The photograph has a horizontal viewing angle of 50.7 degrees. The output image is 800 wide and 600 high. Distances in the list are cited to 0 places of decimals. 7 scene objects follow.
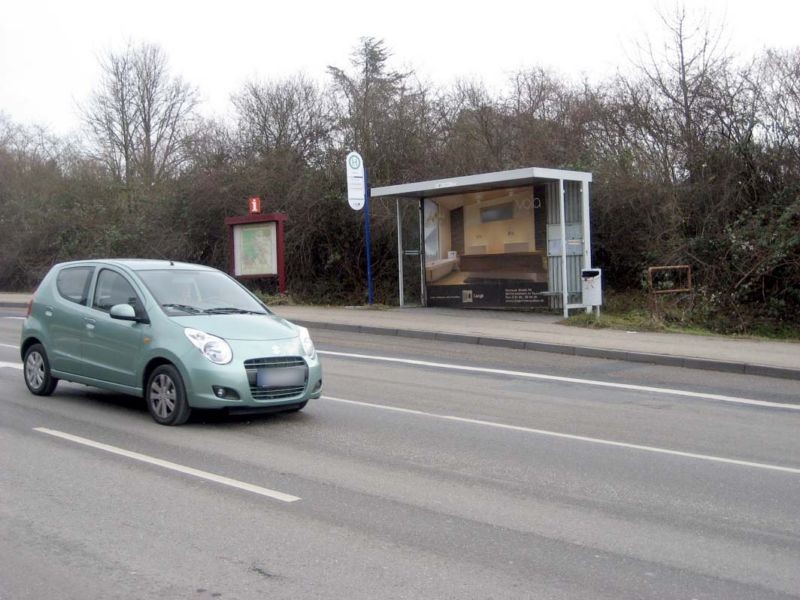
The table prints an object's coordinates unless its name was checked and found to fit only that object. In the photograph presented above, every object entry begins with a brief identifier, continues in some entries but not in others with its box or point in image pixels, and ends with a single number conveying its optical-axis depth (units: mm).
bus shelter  19148
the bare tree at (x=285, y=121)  28000
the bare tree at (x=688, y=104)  20016
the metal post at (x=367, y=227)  21983
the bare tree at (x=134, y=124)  38281
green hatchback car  8250
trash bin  17969
